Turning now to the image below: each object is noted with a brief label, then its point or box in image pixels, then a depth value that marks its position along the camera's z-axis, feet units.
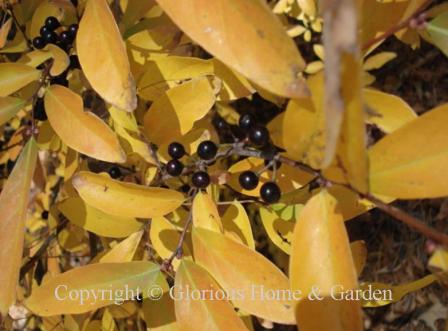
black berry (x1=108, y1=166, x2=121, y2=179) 0.81
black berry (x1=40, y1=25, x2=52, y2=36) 0.79
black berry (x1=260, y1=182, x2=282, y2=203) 0.59
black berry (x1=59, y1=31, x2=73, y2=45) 0.79
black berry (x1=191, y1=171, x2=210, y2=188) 0.62
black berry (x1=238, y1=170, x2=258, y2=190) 0.62
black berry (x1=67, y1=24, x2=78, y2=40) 0.80
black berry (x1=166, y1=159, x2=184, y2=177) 0.65
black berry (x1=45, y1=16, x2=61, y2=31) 0.79
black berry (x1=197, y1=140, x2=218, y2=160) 0.64
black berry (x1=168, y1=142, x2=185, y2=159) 0.68
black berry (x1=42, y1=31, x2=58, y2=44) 0.78
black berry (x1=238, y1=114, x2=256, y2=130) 0.64
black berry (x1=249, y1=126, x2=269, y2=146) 0.60
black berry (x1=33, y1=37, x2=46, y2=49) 0.78
